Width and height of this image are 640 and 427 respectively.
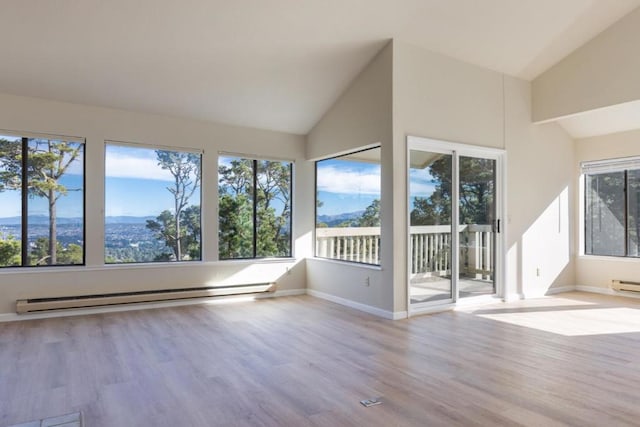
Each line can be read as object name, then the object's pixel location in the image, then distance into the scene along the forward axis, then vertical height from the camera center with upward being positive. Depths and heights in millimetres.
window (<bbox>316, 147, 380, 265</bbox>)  5383 +189
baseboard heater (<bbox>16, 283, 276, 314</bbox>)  4730 -967
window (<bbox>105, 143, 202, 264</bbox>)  5309 +221
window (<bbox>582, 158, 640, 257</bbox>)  6145 +204
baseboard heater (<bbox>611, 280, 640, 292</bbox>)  5941 -956
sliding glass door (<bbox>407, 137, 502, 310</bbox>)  5051 -11
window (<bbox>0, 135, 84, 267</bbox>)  4762 +236
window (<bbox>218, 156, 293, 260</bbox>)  5984 +189
